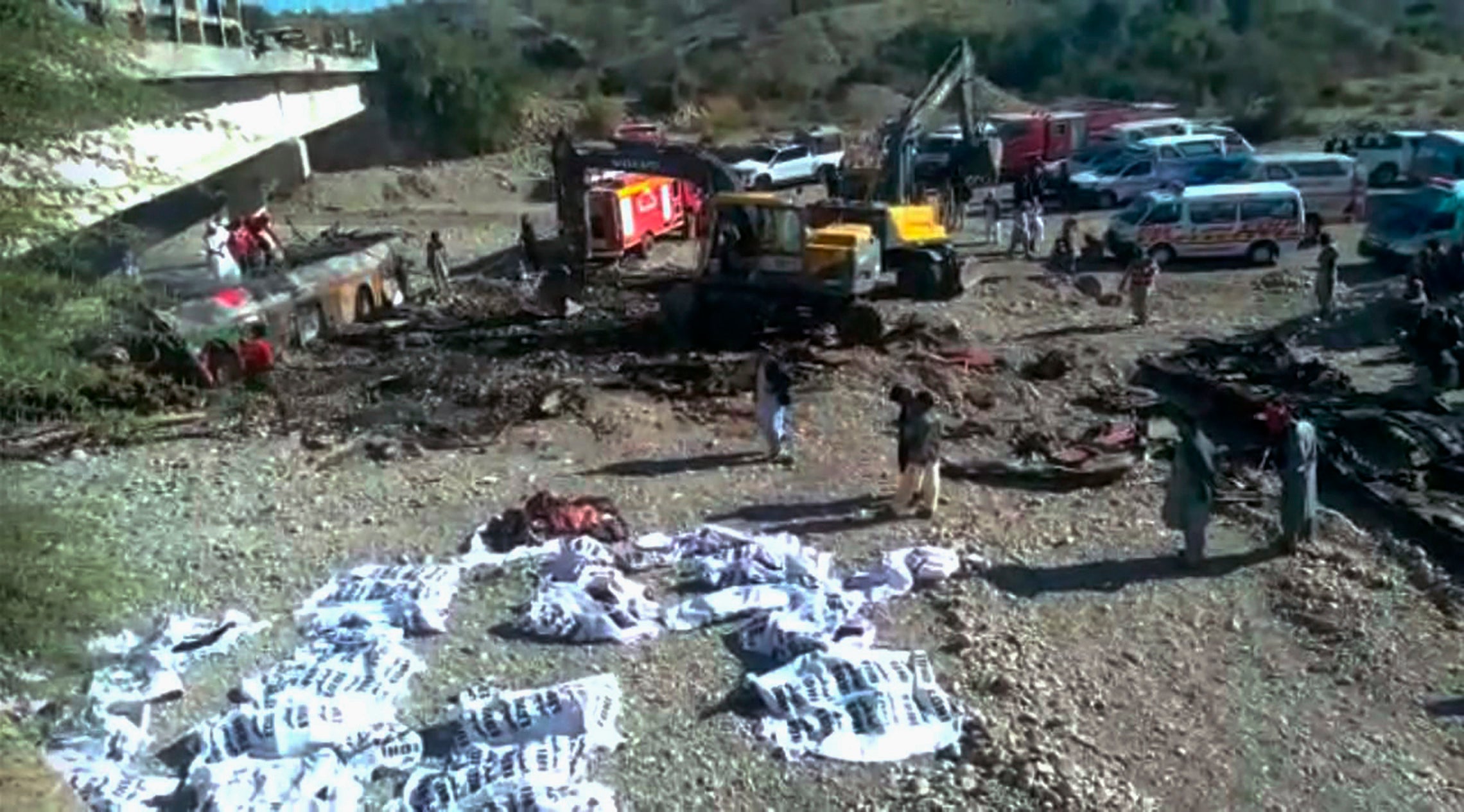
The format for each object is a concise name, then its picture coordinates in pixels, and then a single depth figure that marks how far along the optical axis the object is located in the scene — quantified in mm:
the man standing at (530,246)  28953
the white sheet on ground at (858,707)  9945
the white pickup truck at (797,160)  41625
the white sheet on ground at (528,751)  9281
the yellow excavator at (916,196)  24297
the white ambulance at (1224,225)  27922
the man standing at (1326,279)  22609
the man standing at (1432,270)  23594
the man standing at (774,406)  16219
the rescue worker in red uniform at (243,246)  26062
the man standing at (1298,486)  13094
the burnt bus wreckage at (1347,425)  14180
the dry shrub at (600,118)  54781
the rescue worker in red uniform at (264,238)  26734
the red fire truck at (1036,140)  42875
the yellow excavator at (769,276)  21453
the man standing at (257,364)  20031
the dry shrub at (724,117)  58531
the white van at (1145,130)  40600
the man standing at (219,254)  23875
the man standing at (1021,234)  30391
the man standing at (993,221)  32344
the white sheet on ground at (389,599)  12297
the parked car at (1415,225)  26047
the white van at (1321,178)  31641
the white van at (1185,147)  36219
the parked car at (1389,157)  37469
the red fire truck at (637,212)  29547
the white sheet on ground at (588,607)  12000
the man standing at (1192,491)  12727
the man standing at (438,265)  28297
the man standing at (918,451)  14172
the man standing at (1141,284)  23078
